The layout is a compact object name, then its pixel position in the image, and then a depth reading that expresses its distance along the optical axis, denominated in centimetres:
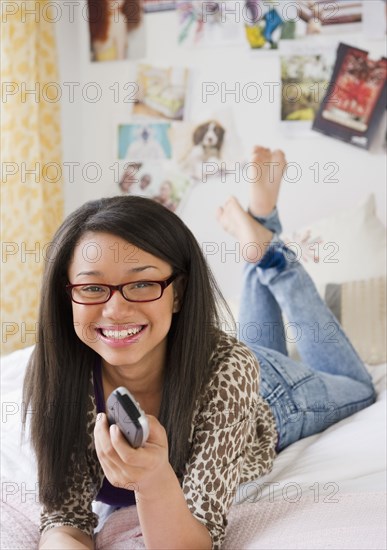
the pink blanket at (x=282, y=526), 109
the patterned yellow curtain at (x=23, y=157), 255
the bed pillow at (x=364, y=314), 212
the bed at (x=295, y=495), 112
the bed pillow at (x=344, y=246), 221
